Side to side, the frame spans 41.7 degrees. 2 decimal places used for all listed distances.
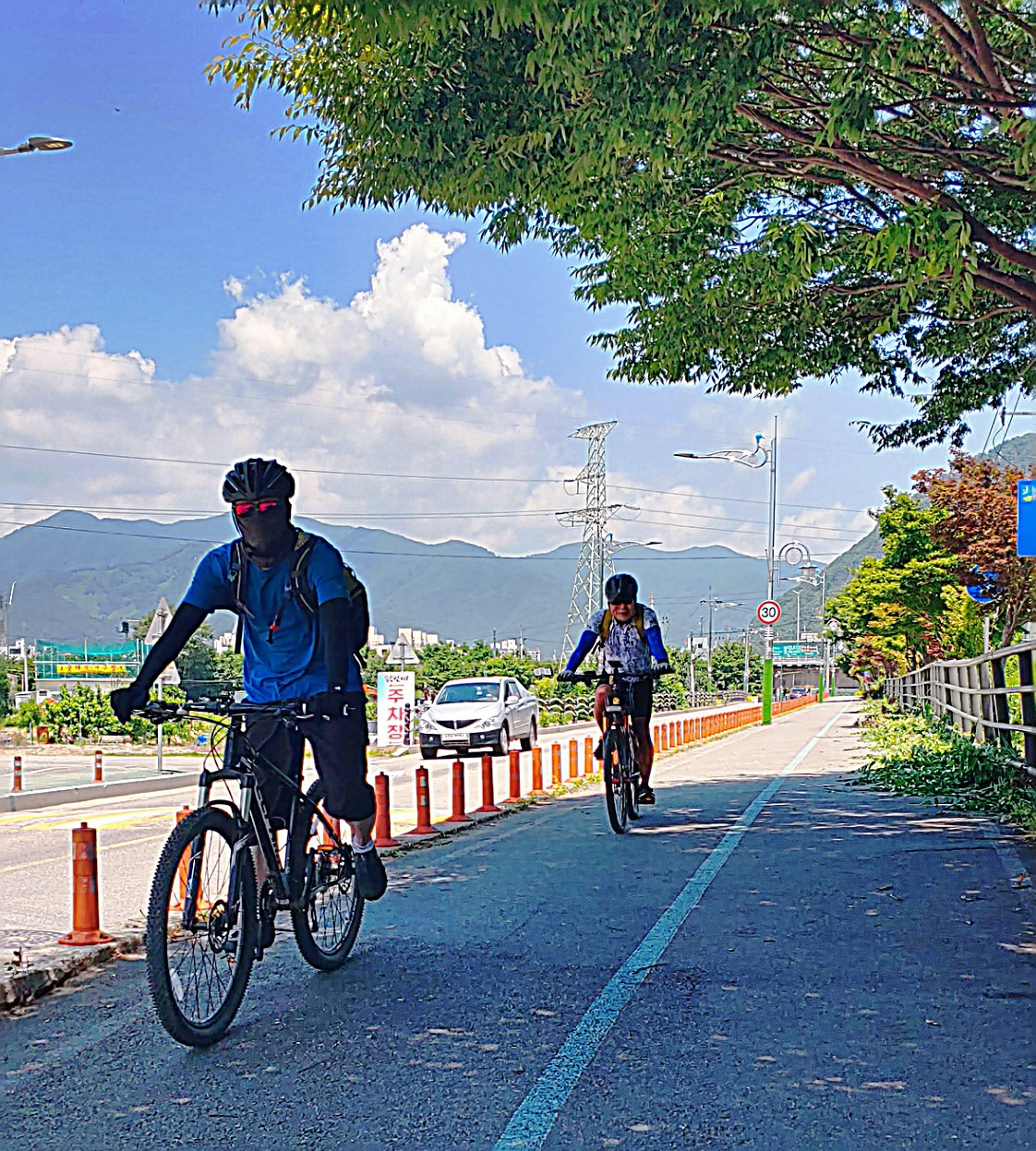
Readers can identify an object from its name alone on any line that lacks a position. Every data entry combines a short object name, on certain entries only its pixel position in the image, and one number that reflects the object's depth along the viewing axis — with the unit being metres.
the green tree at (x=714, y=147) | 7.17
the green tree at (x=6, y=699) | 50.84
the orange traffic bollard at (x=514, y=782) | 14.95
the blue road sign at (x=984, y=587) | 31.00
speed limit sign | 38.09
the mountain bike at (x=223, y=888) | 4.77
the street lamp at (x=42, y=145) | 15.68
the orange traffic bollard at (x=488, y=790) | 13.52
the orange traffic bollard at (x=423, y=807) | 11.56
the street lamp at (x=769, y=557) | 41.75
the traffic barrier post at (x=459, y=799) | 12.68
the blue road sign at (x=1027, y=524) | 14.87
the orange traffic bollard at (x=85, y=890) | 6.83
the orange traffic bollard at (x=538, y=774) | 16.36
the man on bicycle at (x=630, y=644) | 10.97
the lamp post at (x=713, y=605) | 98.61
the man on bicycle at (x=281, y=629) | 5.46
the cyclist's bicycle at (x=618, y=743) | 10.88
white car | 28.25
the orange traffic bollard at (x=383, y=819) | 10.69
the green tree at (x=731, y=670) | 143.54
